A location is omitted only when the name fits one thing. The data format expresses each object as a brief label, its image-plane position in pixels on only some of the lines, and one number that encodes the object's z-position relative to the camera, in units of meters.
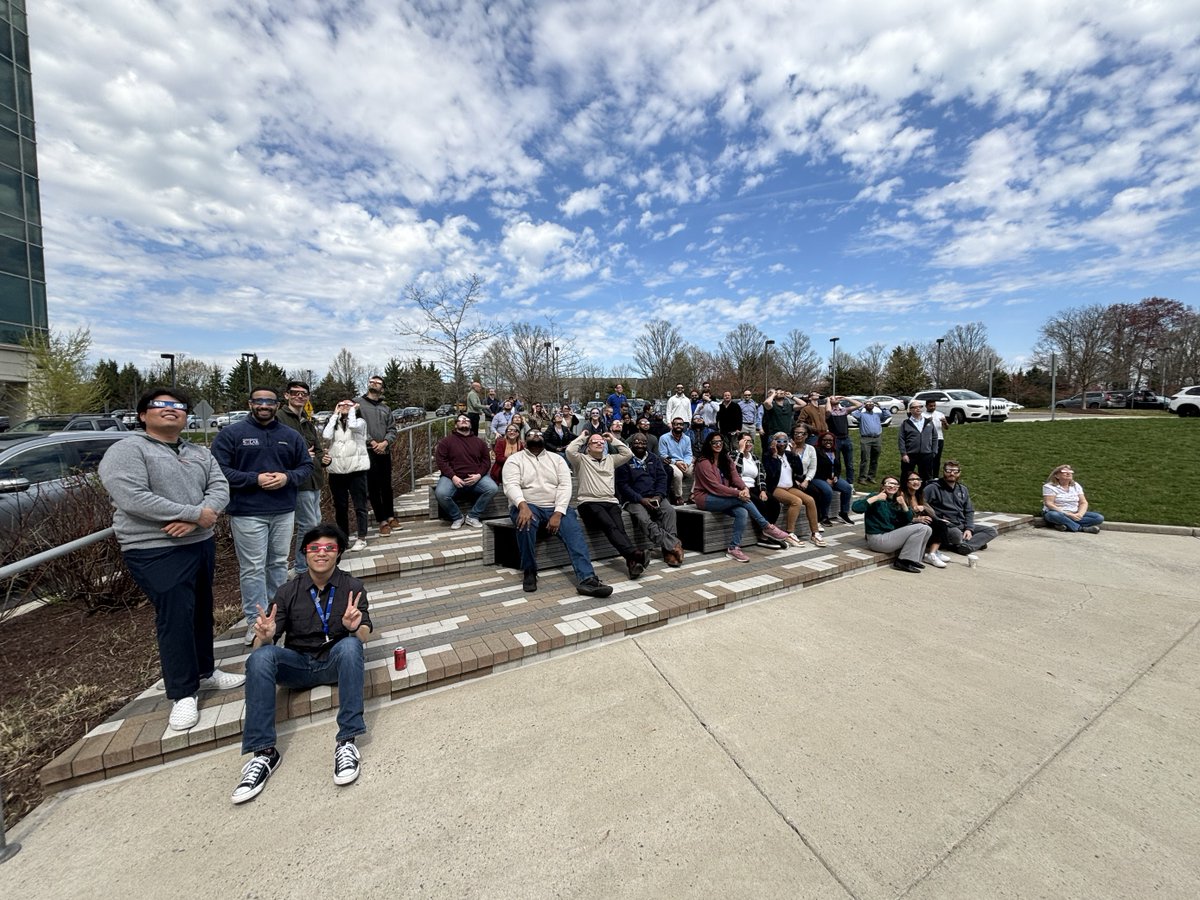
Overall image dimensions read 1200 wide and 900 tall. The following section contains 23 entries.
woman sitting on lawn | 6.82
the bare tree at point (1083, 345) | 40.81
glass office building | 23.23
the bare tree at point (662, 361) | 37.22
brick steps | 2.51
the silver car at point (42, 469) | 4.53
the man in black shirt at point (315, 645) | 2.43
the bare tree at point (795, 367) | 39.84
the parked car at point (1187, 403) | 21.20
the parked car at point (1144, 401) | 31.49
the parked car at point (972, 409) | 21.03
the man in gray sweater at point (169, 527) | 2.54
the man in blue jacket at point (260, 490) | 3.42
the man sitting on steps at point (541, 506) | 4.50
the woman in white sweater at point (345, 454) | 5.29
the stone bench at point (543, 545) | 5.06
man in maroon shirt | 6.25
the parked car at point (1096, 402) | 34.19
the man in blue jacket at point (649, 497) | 5.30
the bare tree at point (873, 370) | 50.03
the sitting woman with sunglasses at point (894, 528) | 5.28
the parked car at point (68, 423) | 13.64
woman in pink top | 5.65
